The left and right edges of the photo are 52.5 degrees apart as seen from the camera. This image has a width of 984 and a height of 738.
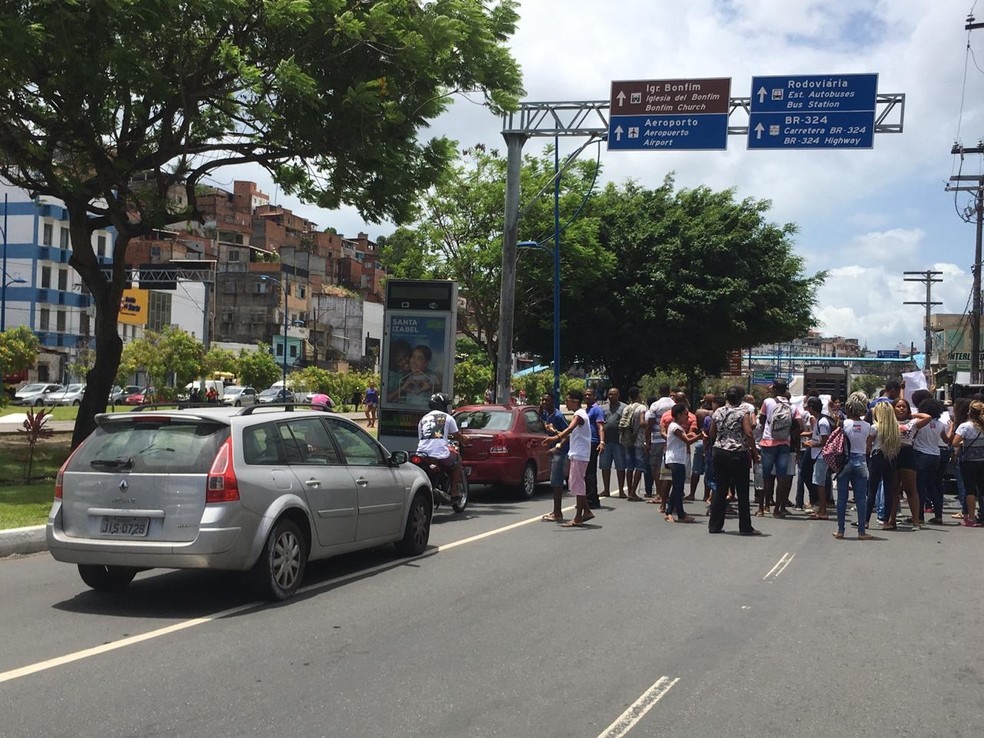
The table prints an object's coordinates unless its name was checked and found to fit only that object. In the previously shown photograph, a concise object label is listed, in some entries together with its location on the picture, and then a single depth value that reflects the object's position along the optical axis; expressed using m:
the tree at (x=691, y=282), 33.09
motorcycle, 13.11
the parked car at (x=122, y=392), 58.43
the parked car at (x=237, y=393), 60.08
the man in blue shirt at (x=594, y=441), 14.64
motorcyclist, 13.03
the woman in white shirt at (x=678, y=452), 13.49
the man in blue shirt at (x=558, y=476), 13.18
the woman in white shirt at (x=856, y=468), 12.31
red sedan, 16.20
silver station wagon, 7.39
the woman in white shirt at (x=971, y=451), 13.71
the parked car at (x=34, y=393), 54.94
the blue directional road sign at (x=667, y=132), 19.33
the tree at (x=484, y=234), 30.53
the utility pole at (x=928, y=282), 67.50
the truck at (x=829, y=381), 43.19
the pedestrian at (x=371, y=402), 42.72
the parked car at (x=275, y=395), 53.95
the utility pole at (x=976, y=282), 39.19
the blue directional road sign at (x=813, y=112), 18.72
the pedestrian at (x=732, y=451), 12.05
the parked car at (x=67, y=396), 54.07
